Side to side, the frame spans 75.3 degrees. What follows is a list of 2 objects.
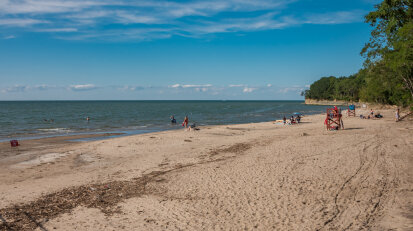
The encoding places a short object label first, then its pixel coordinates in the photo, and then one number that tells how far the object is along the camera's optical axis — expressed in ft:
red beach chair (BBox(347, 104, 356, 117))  141.63
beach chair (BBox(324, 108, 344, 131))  80.42
